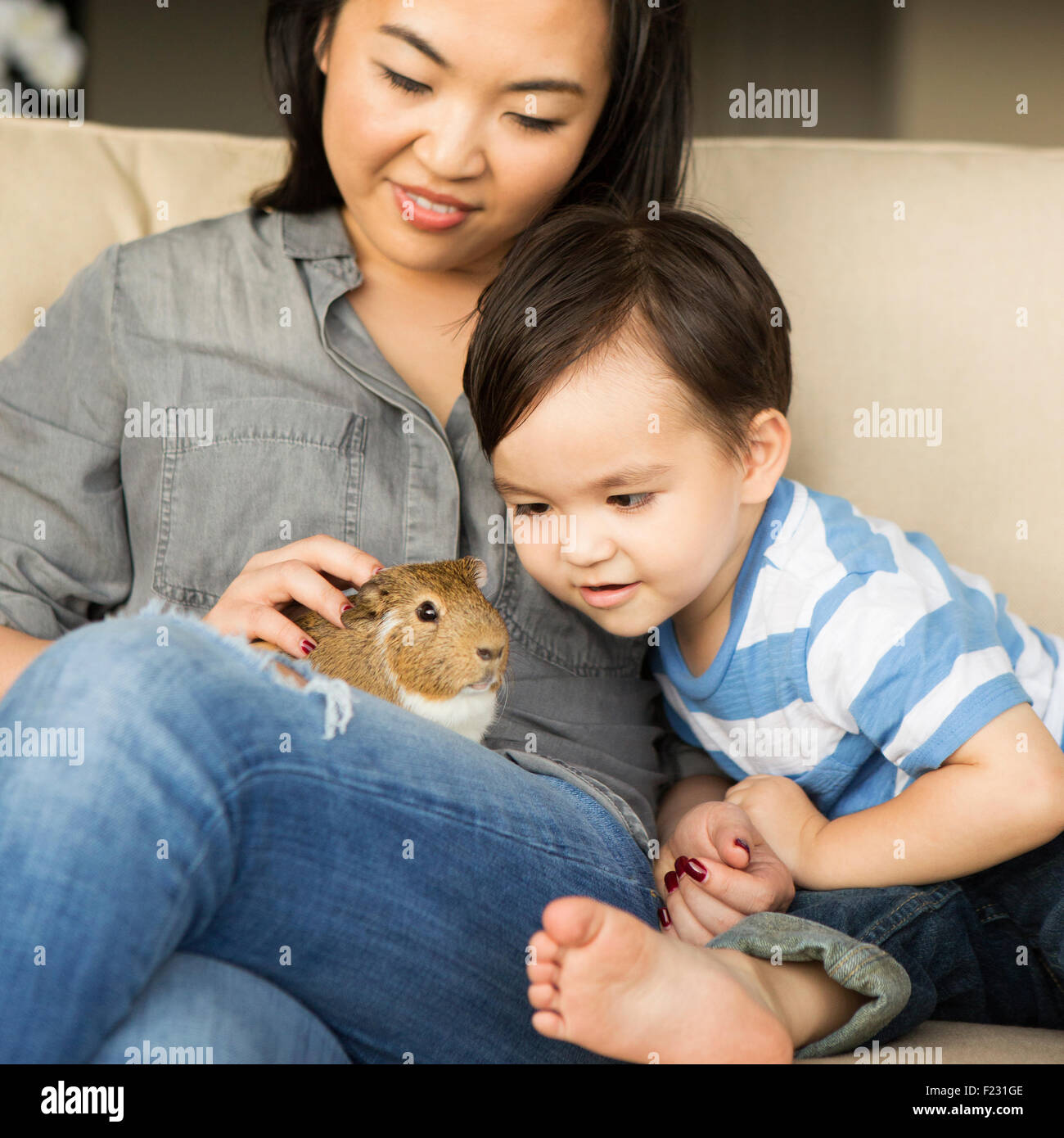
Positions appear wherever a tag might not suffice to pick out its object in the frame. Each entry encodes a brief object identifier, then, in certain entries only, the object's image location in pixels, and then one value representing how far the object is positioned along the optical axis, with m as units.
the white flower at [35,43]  2.82
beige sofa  1.45
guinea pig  0.96
